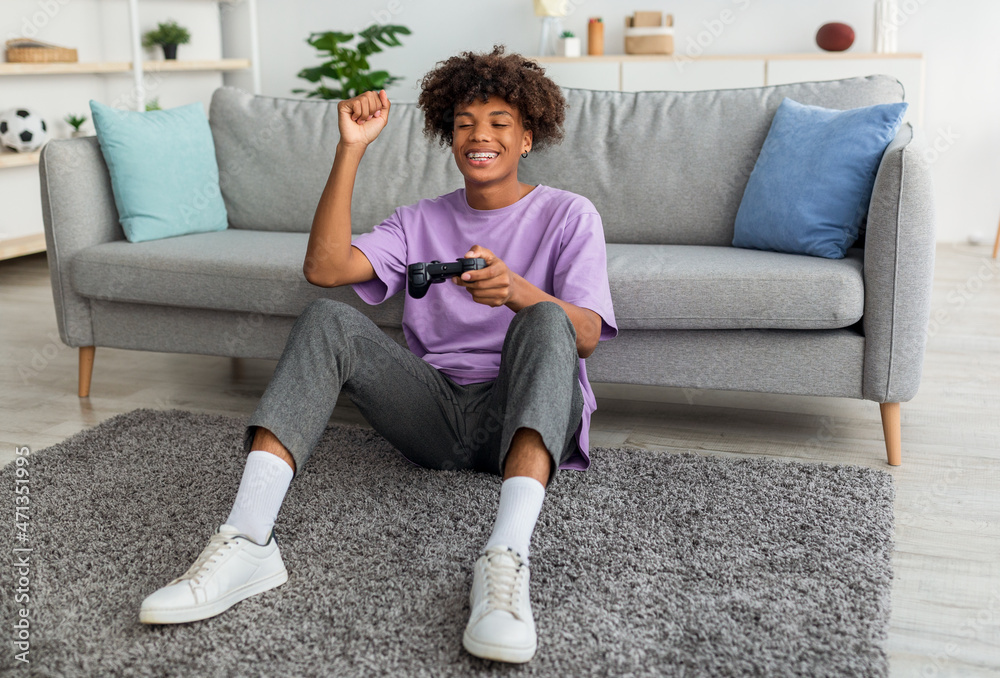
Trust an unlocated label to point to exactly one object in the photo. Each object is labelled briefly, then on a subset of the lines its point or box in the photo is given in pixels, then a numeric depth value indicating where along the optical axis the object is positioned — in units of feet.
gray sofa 6.42
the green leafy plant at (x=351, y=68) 15.75
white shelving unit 13.84
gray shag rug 4.16
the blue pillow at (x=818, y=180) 6.87
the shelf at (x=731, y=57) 14.16
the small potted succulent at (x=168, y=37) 16.55
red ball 14.57
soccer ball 13.75
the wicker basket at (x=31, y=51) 13.76
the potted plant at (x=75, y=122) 14.73
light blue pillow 8.25
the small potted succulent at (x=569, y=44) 15.66
